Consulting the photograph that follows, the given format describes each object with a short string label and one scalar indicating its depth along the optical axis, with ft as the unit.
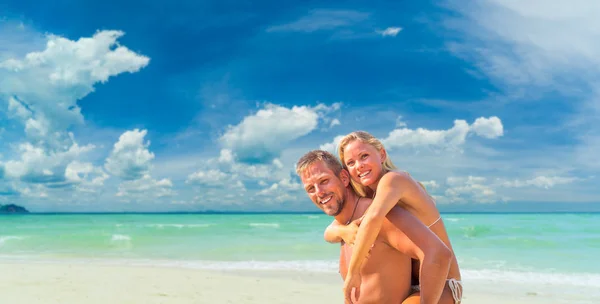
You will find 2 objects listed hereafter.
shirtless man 9.28
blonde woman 9.33
